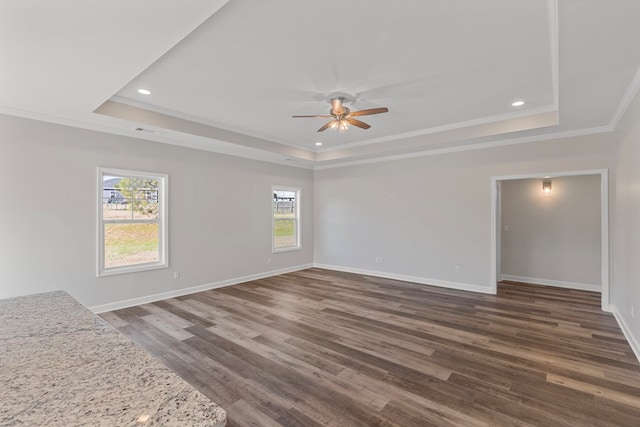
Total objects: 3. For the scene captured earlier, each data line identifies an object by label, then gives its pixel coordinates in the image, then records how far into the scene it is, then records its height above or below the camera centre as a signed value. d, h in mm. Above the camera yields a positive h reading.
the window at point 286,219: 7211 -100
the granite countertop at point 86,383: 720 -489
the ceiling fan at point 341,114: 3717 +1282
